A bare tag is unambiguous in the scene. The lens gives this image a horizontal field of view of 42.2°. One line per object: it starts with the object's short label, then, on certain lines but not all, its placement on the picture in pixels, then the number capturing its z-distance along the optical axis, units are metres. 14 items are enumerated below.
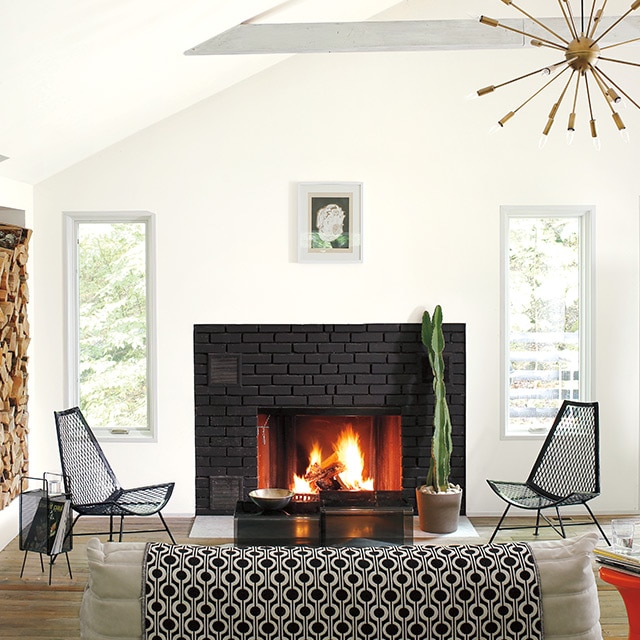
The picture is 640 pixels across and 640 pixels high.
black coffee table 4.50
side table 2.77
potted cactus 5.27
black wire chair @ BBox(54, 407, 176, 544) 4.68
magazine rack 4.38
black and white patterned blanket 2.12
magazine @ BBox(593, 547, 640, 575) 2.76
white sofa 2.12
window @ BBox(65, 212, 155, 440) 5.70
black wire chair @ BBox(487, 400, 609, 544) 5.07
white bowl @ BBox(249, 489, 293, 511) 4.55
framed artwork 5.59
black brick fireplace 5.63
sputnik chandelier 2.79
